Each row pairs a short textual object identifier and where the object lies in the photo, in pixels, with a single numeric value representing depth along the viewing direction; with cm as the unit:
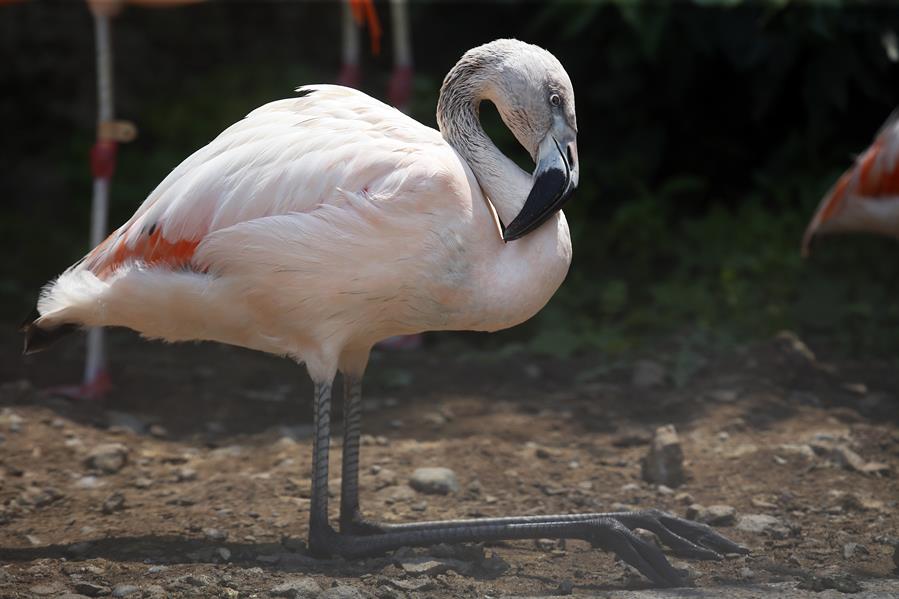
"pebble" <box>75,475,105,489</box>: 805
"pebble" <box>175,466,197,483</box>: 829
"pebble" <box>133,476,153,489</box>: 812
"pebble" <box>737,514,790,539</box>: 726
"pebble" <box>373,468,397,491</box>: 820
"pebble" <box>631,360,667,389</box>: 992
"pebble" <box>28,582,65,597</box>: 625
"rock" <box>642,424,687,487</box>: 810
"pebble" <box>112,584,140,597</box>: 620
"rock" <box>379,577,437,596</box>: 640
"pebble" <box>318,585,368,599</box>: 612
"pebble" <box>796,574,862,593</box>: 629
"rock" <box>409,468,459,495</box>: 800
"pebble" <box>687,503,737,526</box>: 743
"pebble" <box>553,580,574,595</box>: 636
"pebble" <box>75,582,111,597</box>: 627
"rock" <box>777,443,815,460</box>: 836
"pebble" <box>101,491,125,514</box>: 764
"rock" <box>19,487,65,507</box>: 773
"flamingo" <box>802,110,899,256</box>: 1059
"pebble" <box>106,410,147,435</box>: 905
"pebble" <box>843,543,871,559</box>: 686
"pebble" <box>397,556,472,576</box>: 662
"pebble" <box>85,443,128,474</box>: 830
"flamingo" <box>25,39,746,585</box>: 651
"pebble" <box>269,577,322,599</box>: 614
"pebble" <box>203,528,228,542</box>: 721
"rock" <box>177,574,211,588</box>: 627
